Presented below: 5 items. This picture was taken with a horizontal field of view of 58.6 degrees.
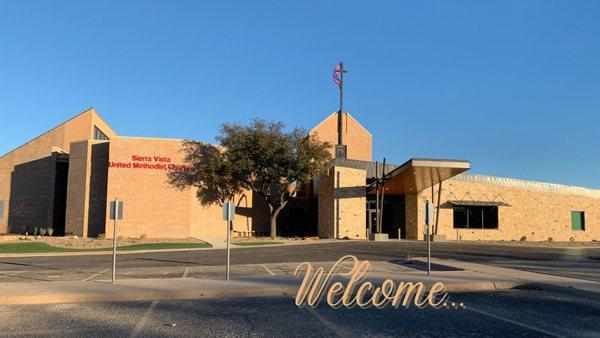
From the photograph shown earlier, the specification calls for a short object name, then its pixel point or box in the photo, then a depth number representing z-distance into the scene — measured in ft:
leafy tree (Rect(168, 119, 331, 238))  128.26
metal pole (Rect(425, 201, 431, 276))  51.06
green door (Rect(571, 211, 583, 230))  152.97
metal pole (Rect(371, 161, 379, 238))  124.36
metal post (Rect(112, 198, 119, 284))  43.32
